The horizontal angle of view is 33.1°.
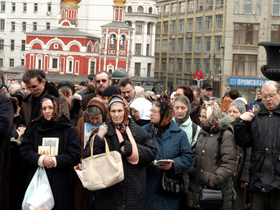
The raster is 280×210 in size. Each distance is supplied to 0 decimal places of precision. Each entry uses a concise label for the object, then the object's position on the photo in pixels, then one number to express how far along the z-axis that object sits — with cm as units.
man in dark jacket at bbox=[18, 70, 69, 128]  636
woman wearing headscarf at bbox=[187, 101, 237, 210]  561
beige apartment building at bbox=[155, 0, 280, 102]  4650
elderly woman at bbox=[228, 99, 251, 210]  629
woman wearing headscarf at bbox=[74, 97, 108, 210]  618
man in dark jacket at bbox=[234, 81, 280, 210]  528
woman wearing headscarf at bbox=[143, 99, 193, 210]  564
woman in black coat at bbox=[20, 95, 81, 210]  554
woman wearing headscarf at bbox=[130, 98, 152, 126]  679
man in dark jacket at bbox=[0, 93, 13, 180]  537
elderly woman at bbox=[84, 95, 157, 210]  504
